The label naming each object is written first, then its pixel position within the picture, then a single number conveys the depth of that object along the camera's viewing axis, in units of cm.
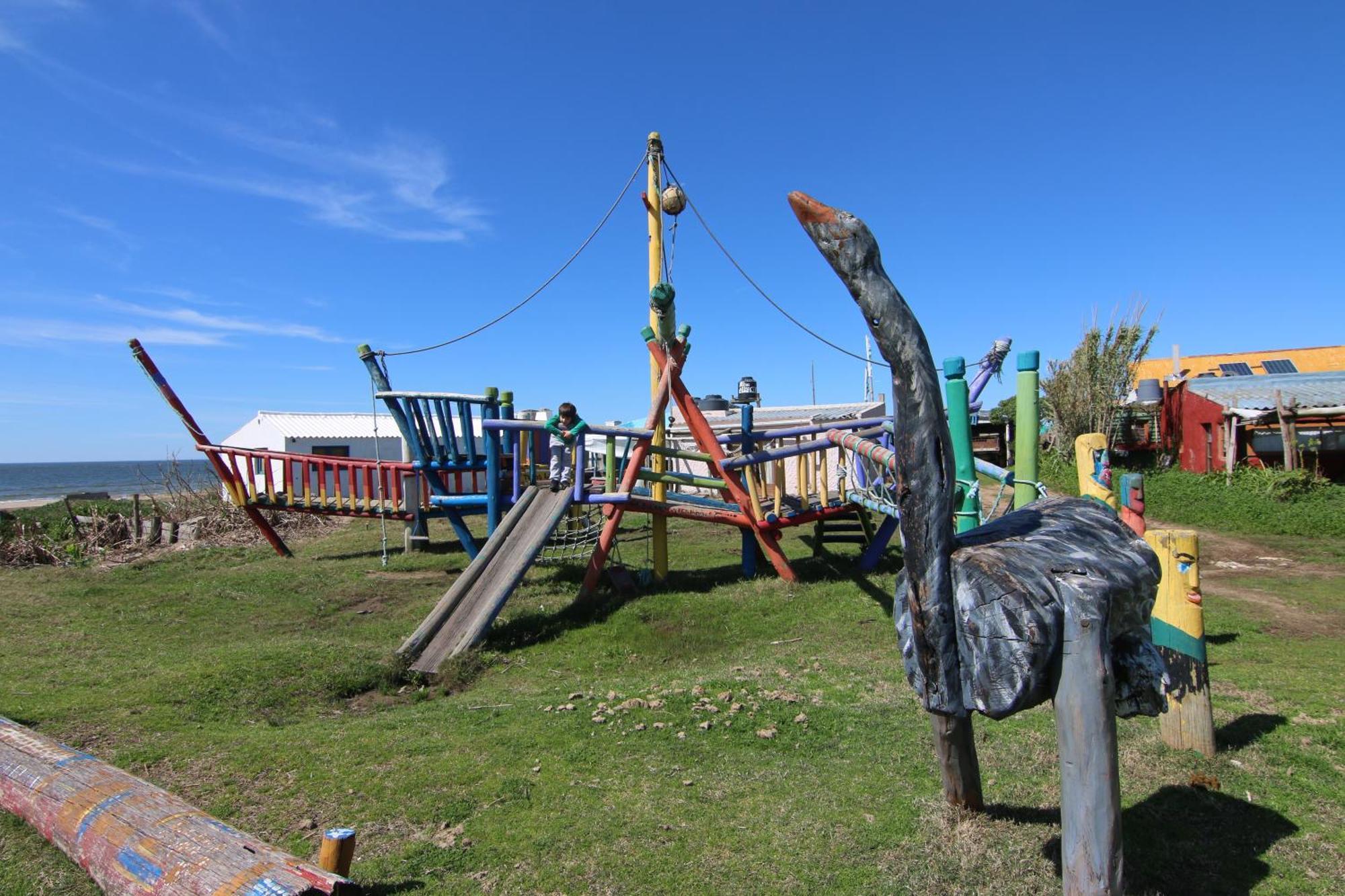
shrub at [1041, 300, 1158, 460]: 2252
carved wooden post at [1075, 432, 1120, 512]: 458
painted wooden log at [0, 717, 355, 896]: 300
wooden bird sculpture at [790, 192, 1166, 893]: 249
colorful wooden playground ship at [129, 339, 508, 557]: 1193
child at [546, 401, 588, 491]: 859
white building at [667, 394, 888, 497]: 1933
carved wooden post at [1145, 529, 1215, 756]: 445
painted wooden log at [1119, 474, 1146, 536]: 476
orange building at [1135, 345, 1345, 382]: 2639
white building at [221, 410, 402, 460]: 2875
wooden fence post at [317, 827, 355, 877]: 303
